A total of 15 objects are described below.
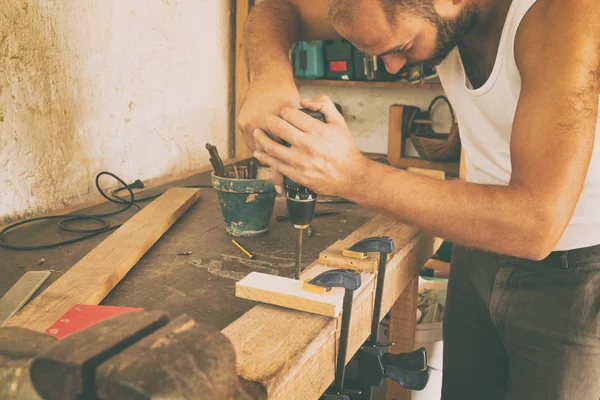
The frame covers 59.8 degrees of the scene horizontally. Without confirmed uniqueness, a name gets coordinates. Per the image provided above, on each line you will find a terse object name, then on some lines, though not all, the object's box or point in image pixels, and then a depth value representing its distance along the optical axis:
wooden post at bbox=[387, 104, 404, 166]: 2.91
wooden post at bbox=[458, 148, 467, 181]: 2.45
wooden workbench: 0.99
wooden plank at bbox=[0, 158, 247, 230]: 1.66
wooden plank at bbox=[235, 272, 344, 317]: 0.85
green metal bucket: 1.36
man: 0.85
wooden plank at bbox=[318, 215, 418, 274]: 1.06
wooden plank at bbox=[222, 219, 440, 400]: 0.67
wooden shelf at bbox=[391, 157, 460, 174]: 2.75
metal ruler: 0.95
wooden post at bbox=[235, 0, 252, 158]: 2.53
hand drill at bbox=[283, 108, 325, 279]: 1.05
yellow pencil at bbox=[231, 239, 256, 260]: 1.27
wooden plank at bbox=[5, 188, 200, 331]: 0.90
